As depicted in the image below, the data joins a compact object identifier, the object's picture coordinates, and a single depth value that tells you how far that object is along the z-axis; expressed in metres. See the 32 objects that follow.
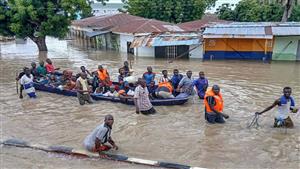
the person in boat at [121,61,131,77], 14.49
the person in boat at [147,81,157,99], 12.65
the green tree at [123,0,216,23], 36.62
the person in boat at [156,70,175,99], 12.34
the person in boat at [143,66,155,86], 13.19
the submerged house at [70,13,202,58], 25.05
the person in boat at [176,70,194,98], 12.56
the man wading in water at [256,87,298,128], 8.92
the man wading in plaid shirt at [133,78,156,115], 10.70
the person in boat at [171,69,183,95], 13.12
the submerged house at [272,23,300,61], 23.54
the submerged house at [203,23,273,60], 23.58
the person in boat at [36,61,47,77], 15.45
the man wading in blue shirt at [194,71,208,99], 12.65
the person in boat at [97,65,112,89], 13.64
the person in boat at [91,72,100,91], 13.78
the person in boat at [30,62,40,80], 15.32
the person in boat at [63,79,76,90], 14.01
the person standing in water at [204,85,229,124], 9.52
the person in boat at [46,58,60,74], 16.34
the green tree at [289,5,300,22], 34.28
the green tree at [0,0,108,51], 26.97
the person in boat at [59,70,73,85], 14.46
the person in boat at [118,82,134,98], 12.52
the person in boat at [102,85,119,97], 12.92
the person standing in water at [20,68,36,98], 13.20
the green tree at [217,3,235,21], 37.97
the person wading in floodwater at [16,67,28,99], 13.65
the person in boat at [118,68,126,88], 14.02
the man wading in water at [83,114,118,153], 7.43
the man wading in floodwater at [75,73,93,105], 12.70
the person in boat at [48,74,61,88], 14.67
